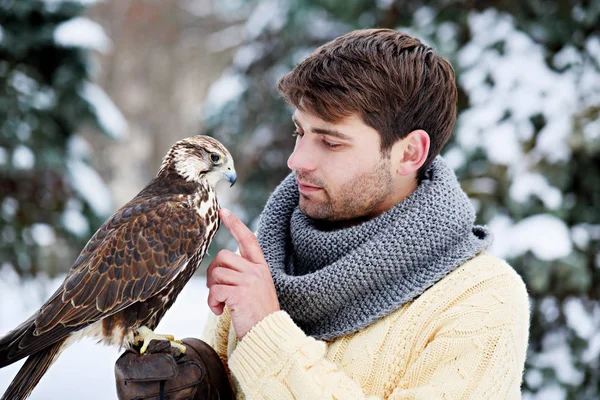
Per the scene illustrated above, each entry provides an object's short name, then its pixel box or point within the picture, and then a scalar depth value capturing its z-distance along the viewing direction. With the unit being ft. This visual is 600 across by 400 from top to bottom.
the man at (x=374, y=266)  5.82
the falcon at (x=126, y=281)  6.10
